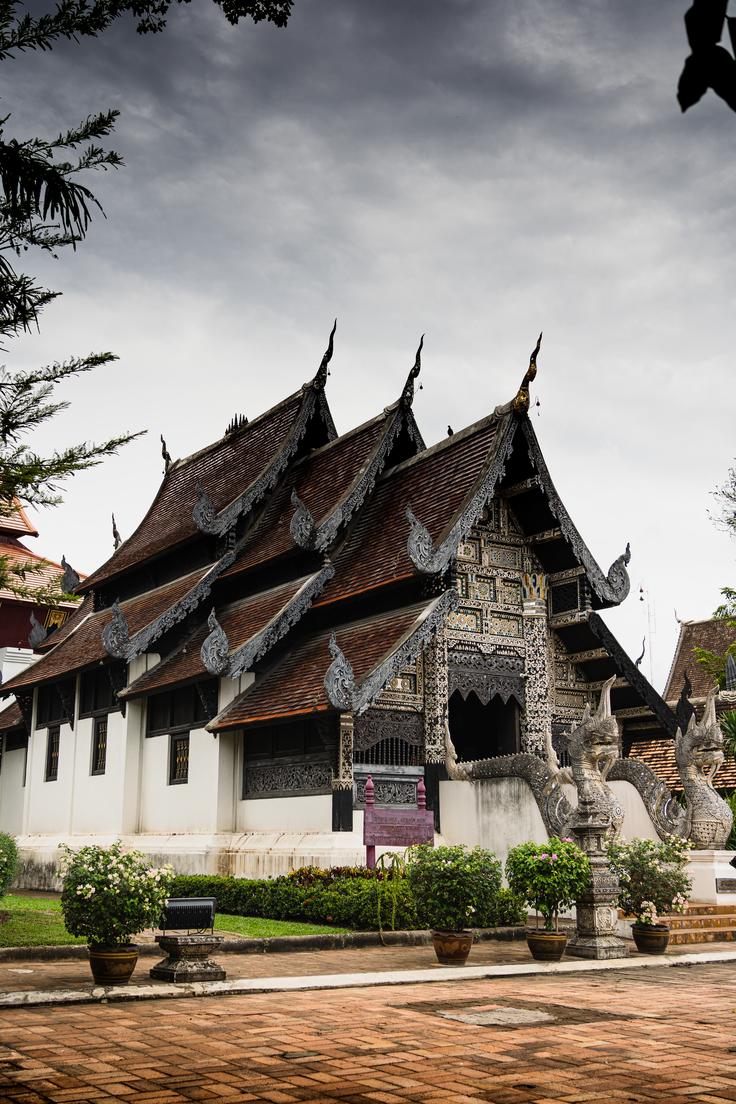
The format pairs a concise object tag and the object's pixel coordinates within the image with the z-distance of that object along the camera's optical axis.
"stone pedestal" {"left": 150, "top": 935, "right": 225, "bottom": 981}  9.41
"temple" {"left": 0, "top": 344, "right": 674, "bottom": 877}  16.72
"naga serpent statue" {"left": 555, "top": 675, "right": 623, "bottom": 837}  13.41
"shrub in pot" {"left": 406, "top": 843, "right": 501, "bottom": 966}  11.13
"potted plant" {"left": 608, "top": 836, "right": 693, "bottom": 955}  12.73
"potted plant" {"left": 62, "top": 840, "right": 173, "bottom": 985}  9.13
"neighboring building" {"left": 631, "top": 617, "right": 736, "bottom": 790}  24.08
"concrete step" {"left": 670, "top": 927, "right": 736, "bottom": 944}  14.11
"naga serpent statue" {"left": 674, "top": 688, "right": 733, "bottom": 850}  15.84
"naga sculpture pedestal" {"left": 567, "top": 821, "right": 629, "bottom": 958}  12.10
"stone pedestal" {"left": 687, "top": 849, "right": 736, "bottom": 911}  15.44
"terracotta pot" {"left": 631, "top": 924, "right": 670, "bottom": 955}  12.67
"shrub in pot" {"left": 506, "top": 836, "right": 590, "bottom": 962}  11.66
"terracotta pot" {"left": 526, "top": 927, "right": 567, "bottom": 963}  11.59
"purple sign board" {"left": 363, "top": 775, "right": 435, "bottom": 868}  13.57
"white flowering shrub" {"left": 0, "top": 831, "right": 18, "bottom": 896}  13.52
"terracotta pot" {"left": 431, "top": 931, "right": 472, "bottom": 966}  11.06
